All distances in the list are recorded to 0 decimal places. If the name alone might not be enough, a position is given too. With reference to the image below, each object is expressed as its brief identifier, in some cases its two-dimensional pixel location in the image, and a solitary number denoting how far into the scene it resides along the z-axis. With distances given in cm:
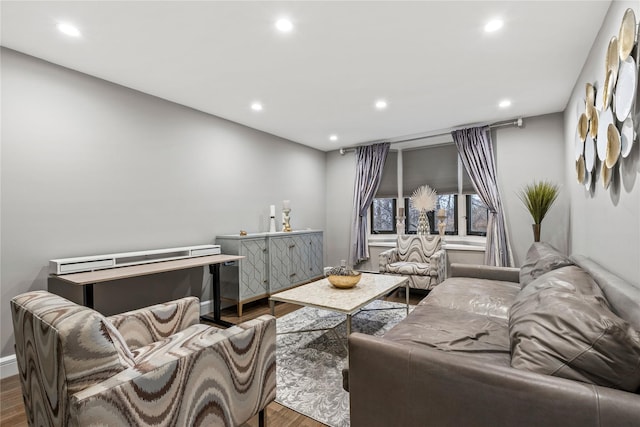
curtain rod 409
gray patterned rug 188
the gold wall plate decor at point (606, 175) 186
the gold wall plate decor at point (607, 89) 174
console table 227
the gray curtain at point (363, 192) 526
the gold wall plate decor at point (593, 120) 209
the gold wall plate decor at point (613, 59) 167
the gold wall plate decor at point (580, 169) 262
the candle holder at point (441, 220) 473
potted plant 352
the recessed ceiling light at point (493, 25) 206
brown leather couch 95
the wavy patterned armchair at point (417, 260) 398
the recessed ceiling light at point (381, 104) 347
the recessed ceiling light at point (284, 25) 204
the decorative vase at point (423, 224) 485
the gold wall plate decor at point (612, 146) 167
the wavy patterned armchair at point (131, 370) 103
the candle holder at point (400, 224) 522
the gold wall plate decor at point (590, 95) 221
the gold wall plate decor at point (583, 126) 239
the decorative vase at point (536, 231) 355
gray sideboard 367
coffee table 233
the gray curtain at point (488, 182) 411
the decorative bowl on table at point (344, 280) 280
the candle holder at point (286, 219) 468
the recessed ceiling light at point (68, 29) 206
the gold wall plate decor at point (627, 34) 146
